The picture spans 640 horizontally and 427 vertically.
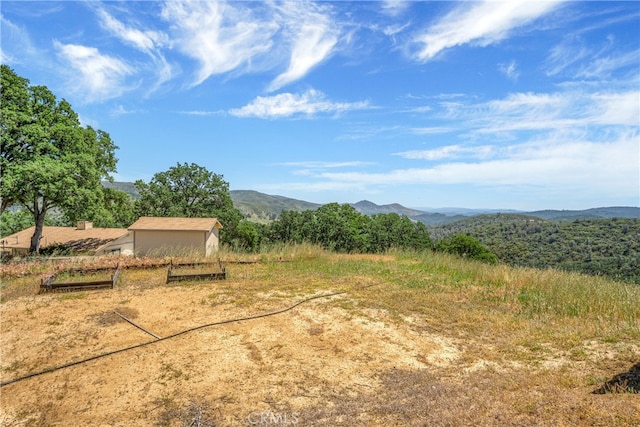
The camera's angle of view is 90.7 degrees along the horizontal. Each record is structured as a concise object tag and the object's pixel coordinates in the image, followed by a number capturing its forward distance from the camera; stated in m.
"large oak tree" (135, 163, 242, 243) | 26.25
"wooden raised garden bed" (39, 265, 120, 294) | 7.64
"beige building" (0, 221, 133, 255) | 21.68
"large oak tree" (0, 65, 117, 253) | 13.84
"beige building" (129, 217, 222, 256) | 15.39
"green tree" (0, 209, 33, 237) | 28.80
